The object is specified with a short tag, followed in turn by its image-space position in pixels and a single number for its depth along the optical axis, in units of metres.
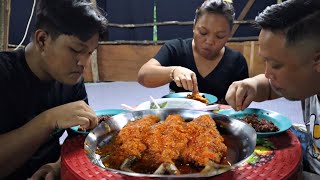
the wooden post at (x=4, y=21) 3.09
